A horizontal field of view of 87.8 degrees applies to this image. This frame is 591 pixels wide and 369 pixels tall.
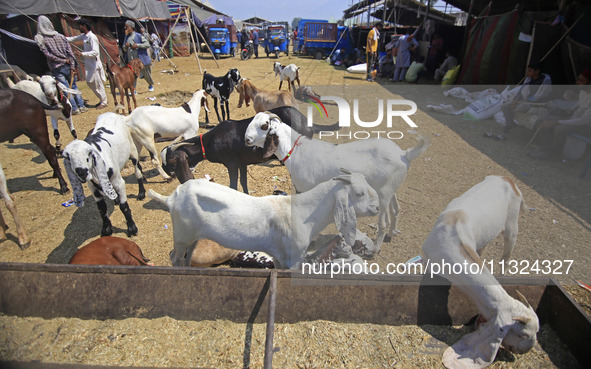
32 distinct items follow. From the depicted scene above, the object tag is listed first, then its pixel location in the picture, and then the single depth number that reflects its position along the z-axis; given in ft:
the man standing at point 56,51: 26.63
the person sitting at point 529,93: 21.04
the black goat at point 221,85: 27.07
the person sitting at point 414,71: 42.70
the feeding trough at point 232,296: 9.05
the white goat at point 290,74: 33.76
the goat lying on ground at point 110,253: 9.92
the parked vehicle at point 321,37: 68.54
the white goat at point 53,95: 20.43
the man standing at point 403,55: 44.78
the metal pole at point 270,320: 7.03
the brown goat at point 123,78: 28.35
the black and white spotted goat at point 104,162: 11.28
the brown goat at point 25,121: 16.25
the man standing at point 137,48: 33.88
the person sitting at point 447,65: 40.83
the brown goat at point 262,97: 24.07
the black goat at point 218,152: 14.60
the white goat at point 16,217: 13.01
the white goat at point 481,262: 7.55
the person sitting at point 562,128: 16.67
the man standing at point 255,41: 74.08
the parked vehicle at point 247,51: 71.32
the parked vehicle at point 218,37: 72.43
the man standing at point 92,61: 29.27
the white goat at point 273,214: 8.79
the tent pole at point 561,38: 23.55
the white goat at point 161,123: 17.31
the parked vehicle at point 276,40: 77.00
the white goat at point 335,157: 10.93
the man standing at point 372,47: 43.24
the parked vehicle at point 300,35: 71.12
